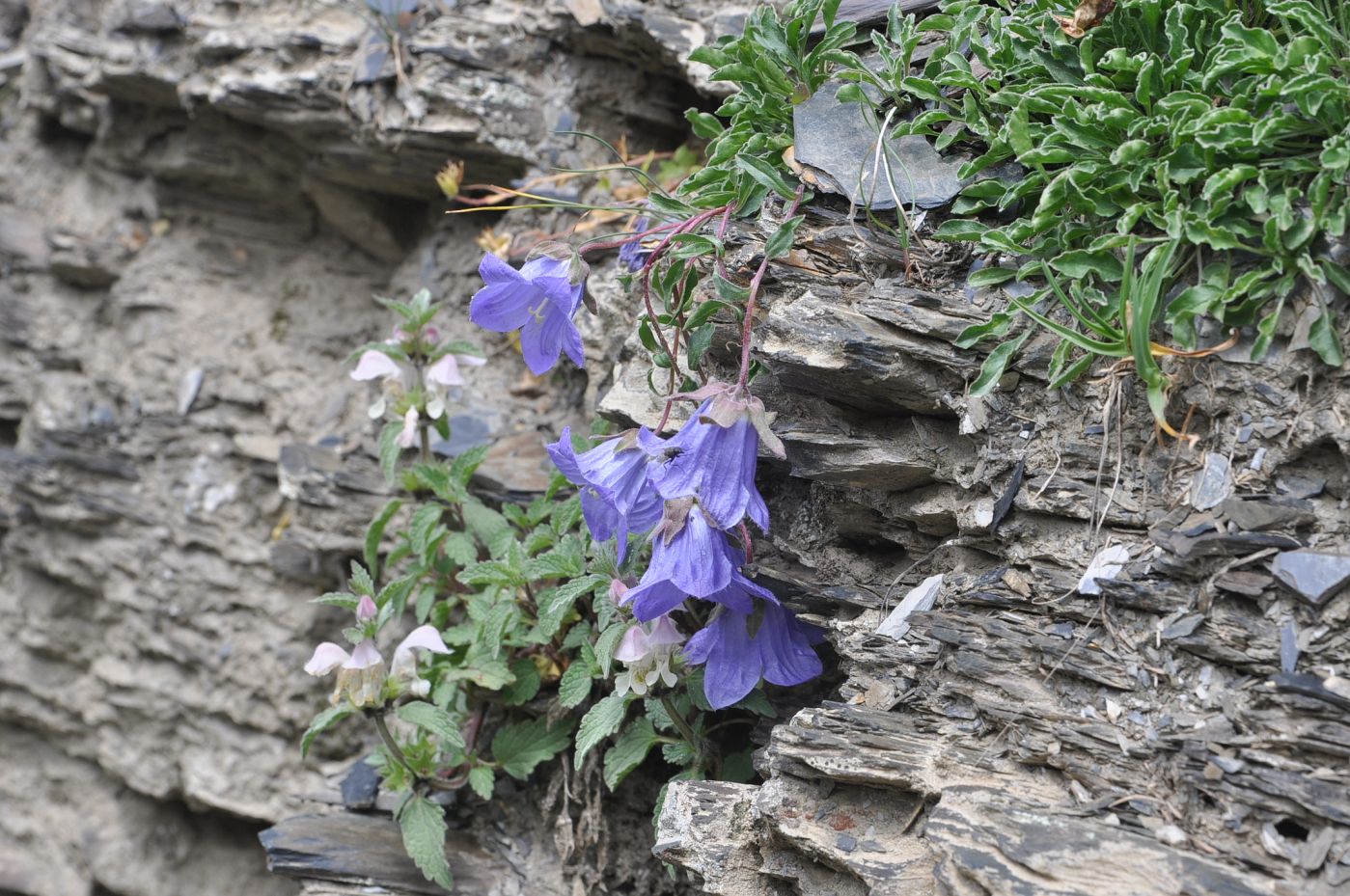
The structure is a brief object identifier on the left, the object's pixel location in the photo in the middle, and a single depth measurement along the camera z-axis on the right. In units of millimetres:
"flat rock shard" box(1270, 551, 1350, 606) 1723
